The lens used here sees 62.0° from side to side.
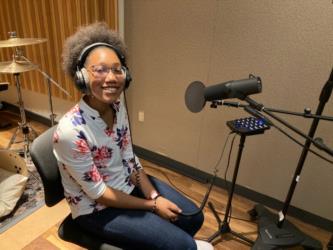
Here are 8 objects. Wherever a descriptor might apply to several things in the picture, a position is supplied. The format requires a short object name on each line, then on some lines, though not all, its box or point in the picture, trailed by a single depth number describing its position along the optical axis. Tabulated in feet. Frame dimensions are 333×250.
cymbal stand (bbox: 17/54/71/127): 7.06
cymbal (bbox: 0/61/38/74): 6.45
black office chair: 3.32
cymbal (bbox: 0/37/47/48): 6.07
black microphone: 2.85
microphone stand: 4.85
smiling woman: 3.22
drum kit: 6.28
